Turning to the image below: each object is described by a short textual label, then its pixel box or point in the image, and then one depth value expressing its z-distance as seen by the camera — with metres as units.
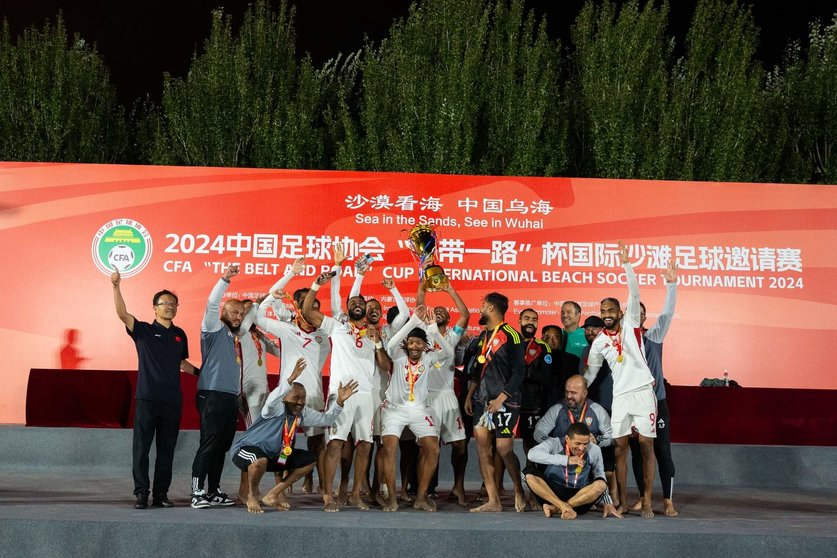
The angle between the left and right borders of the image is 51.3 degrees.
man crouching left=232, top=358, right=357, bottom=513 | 5.29
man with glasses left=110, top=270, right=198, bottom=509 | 5.25
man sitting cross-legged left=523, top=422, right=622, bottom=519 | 5.25
